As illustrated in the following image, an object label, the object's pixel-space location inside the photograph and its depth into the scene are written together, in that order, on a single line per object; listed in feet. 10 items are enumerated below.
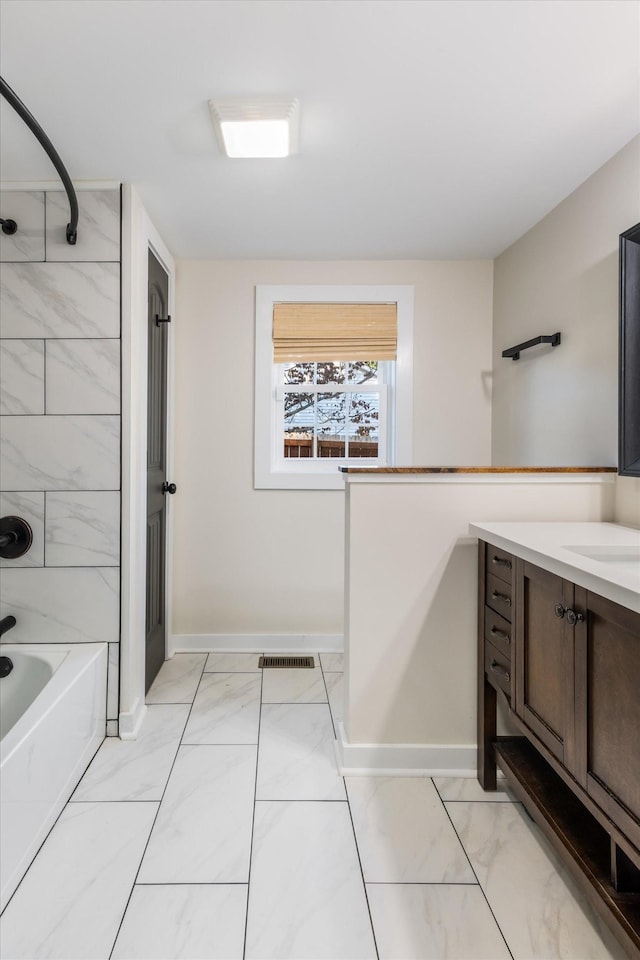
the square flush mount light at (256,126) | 5.38
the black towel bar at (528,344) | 7.57
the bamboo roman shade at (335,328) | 10.02
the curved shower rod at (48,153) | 4.69
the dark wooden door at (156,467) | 8.41
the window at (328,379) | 10.00
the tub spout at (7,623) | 6.79
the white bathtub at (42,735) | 4.64
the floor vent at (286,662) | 9.53
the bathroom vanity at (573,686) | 3.55
